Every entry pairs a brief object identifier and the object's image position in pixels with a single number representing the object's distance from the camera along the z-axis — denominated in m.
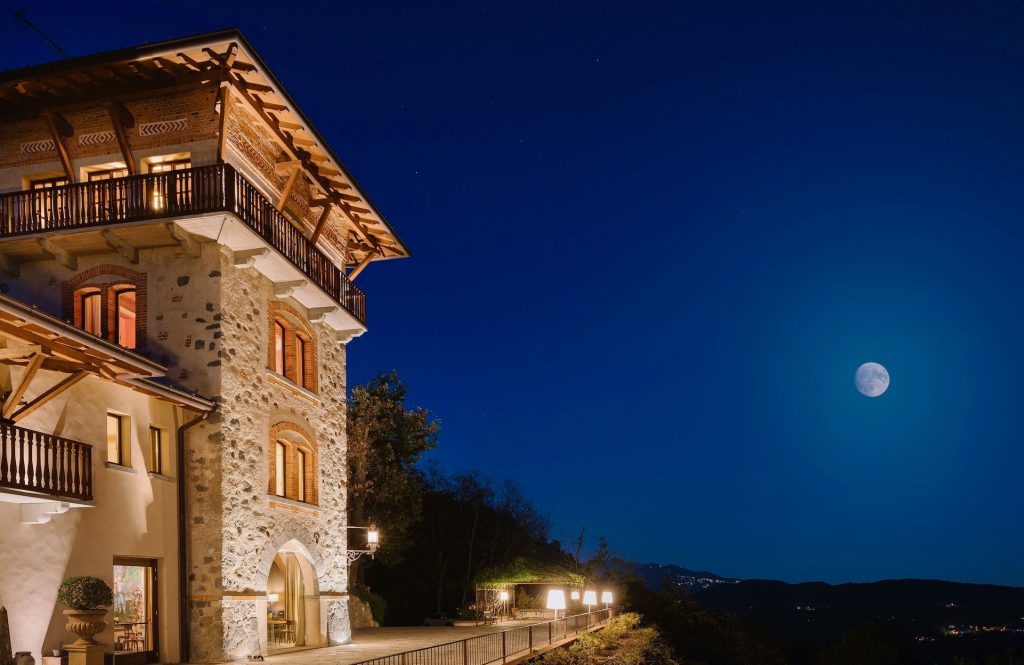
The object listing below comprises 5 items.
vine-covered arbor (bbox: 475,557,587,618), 34.12
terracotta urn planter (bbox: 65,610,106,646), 13.48
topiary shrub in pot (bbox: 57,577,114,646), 13.46
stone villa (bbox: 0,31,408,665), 15.95
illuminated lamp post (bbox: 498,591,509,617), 34.31
